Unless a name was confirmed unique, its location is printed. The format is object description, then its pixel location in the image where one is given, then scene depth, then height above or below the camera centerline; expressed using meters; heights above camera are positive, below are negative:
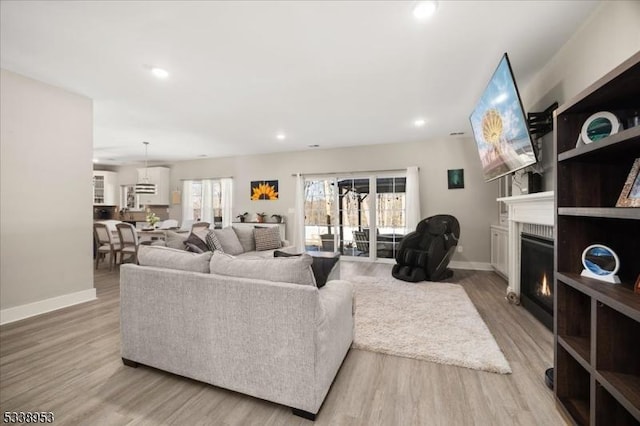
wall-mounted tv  2.14 +0.82
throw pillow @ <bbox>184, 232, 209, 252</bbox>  3.21 -0.39
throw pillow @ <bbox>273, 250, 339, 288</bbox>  1.99 -0.47
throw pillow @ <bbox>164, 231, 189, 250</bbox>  3.10 -0.34
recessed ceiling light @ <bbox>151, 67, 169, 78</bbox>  2.62 +1.44
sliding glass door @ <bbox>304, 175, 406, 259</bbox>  5.62 -0.07
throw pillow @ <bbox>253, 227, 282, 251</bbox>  4.65 -0.47
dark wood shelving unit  1.10 -0.26
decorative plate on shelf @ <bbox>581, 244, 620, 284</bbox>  1.23 -0.25
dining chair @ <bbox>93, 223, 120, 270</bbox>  4.89 -0.58
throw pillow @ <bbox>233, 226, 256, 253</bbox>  4.60 -0.47
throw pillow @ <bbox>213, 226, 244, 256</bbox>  4.15 -0.47
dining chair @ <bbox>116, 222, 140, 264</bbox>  4.68 -0.47
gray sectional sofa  1.43 -0.68
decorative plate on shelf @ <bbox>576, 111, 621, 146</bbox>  1.26 +0.42
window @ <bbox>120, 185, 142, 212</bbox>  7.92 +0.45
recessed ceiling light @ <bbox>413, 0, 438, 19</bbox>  1.75 +1.41
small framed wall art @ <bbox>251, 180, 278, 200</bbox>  6.56 +0.58
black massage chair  4.08 -0.63
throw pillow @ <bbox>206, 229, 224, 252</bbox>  3.77 -0.44
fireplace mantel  2.48 -0.05
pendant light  5.73 +0.54
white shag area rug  2.03 -1.11
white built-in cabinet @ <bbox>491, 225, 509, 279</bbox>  4.11 -0.64
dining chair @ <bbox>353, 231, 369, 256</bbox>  5.82 -0.67
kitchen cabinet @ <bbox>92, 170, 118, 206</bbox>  7.79 +0.76
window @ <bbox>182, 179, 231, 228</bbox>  7.14 +0.29
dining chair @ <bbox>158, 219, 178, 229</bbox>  6.27 -0.31
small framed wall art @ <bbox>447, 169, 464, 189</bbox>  5.11 +0.67
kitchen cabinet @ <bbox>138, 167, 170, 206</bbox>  7.31 +0.87
